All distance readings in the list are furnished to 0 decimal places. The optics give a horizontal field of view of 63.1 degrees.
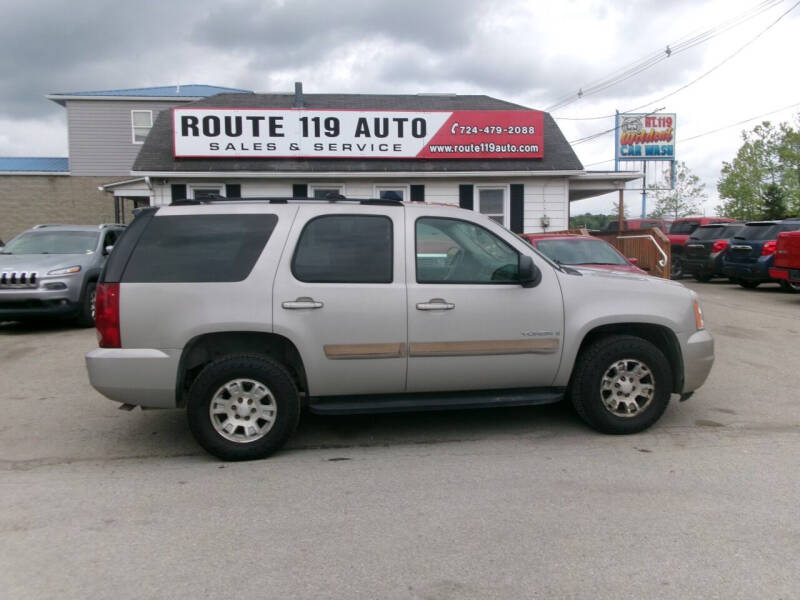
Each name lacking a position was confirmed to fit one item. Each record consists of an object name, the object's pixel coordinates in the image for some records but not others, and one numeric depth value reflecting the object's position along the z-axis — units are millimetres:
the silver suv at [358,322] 4621
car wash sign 44250
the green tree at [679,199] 61906
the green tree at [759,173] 40562
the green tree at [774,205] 30625
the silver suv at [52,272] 10109
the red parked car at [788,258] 12867
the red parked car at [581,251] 9531
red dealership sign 15031
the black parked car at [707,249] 17875
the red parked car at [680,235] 20192
